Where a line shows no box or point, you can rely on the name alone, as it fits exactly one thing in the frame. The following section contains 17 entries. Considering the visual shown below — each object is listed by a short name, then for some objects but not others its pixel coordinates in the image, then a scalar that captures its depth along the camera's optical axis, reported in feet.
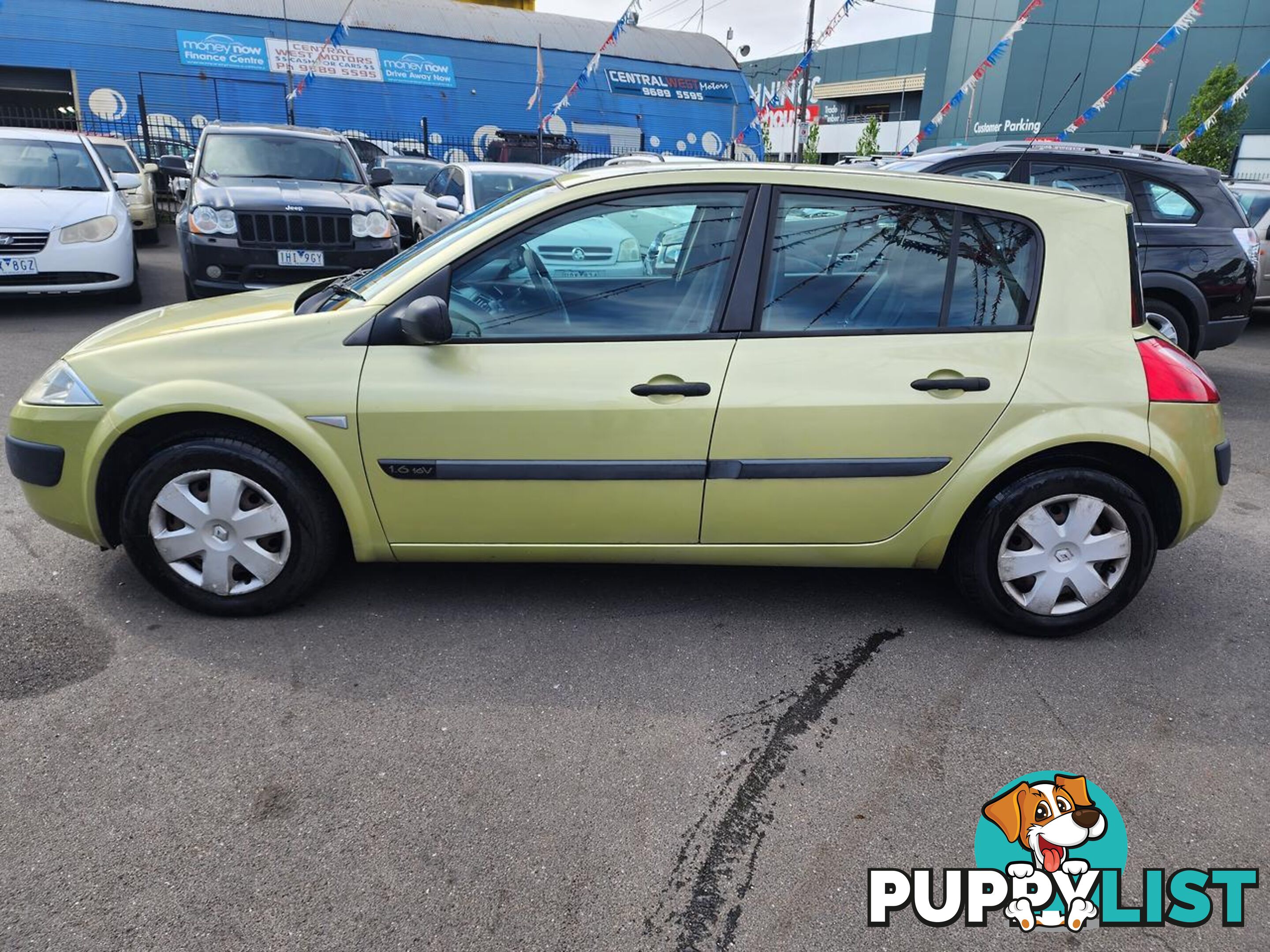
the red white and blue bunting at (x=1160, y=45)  50.21
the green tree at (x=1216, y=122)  92.48
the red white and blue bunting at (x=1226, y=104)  53.06
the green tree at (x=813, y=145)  157.89
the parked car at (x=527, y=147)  63.62
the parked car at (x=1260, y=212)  31.24
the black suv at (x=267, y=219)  26.35
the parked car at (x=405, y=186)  41.93
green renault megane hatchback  9.91
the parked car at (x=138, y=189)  46.44
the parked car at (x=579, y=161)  66.33
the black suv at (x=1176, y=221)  22.71
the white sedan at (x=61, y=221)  26.71
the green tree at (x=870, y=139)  146.10
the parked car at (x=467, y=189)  34.88
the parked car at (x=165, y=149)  77.00
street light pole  71.00
